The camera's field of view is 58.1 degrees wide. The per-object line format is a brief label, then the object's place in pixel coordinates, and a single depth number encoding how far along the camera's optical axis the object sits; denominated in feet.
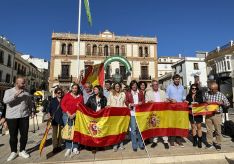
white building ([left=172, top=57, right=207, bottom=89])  127.59
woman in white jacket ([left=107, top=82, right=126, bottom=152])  20.33
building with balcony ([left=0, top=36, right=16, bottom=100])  109.09
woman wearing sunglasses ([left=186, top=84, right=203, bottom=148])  20.13
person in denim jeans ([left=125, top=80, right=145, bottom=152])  19.54
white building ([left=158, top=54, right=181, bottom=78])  198.70
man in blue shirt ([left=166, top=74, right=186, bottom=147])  21.45
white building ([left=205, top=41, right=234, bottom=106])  99.14
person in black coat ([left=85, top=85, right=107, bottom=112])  20.29
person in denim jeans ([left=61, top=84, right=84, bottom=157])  18.76
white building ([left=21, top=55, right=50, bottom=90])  180.47
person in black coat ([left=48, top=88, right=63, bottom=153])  19.27
